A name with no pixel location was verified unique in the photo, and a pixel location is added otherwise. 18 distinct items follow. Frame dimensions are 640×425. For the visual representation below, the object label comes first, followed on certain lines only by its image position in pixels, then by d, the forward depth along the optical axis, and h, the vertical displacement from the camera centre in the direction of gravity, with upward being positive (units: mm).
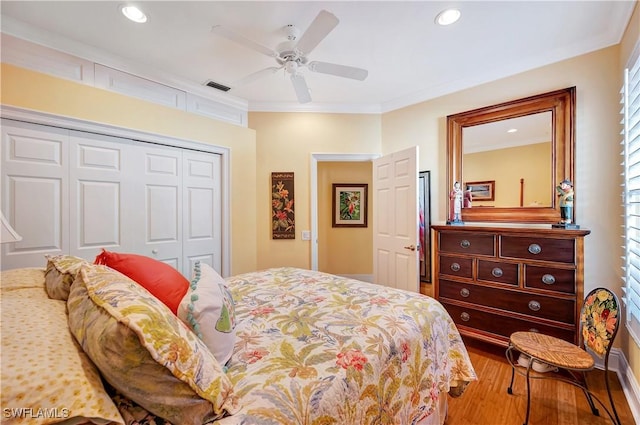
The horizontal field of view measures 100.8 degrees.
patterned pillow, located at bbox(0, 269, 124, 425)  500 -343
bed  569 -525
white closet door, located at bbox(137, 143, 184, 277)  2598 +71
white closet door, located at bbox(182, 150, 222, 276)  2926 +20
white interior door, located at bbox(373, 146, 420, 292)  2822 -119
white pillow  885 -369
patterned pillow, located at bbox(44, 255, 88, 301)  1008 -265
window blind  1687 +107
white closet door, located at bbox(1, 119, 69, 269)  1948 +162
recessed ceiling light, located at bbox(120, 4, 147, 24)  1843 +1416
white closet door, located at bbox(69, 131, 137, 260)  2230 +152
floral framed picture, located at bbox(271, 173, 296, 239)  3449 +58
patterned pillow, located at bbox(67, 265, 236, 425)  611 -349
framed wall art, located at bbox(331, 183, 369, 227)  4648 +110
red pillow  1012 -262
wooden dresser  2000 -587
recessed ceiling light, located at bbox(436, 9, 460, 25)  1870 +1404
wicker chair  1535 -885
